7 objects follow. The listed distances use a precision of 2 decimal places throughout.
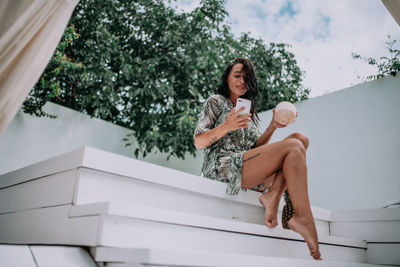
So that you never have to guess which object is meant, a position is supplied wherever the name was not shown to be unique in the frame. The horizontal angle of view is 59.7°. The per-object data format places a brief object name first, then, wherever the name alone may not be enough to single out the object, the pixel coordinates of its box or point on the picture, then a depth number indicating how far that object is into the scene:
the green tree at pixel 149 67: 4.34
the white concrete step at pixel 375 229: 2.10
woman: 1.68
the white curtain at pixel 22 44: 1.28
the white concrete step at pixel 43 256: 1.07
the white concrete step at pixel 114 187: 1.36
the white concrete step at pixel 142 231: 1.18
